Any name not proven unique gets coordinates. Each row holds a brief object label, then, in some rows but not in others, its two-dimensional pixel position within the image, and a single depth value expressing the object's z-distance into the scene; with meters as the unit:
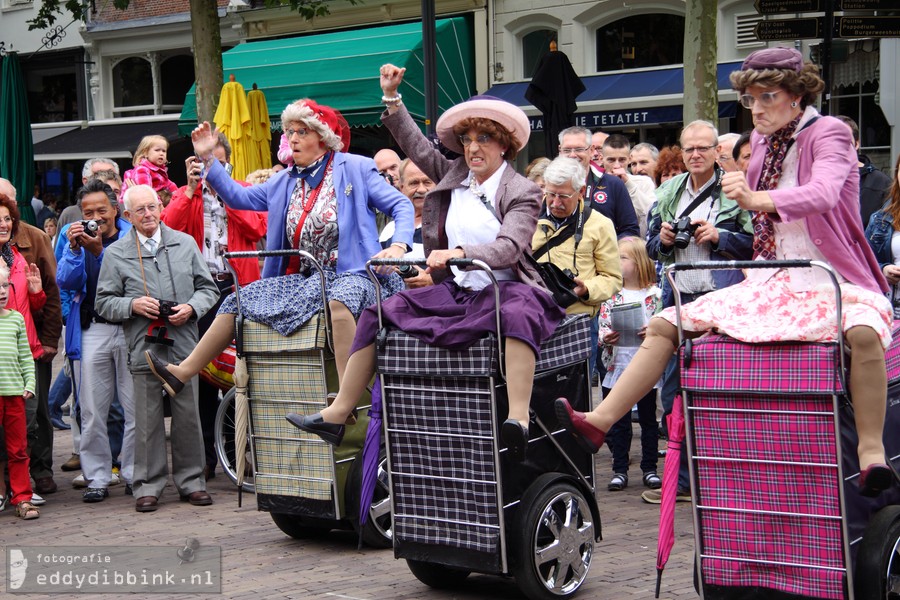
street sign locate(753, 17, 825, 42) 11.22
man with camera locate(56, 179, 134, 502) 8.26
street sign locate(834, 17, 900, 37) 11.27
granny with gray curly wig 6.72
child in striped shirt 7.77
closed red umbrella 4.86
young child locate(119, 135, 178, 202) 9.39
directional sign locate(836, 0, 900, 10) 11.29
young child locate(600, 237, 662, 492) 7.86
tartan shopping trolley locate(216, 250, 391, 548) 6.59
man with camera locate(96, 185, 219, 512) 7.88
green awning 20.50
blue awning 18.08
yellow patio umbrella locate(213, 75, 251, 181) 11.58
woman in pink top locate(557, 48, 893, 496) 4.48
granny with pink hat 5.31
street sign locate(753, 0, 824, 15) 11.26
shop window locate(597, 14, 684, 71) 19.69
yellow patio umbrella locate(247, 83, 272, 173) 12.05
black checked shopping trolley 5.42
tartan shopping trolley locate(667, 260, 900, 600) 4.52
